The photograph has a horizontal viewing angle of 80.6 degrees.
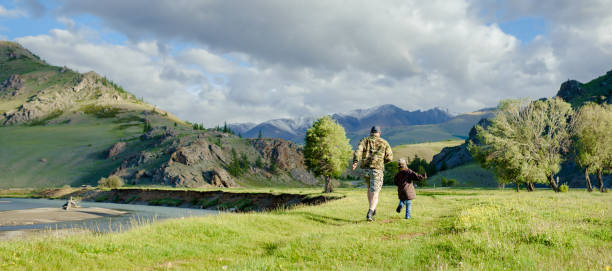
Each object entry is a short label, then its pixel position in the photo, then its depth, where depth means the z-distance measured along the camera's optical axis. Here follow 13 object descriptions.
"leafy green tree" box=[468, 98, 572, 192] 46.38
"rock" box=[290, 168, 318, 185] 193.98
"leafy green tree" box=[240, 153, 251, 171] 180.00
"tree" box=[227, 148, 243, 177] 168.62
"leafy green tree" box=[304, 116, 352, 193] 62.12
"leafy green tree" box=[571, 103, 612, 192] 47.53
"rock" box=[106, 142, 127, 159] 194.88
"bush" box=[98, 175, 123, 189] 129.62
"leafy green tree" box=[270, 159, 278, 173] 192.12
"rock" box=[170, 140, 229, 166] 154.94
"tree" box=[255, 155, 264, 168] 190.61
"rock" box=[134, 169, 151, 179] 149.38
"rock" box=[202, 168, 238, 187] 145.62
